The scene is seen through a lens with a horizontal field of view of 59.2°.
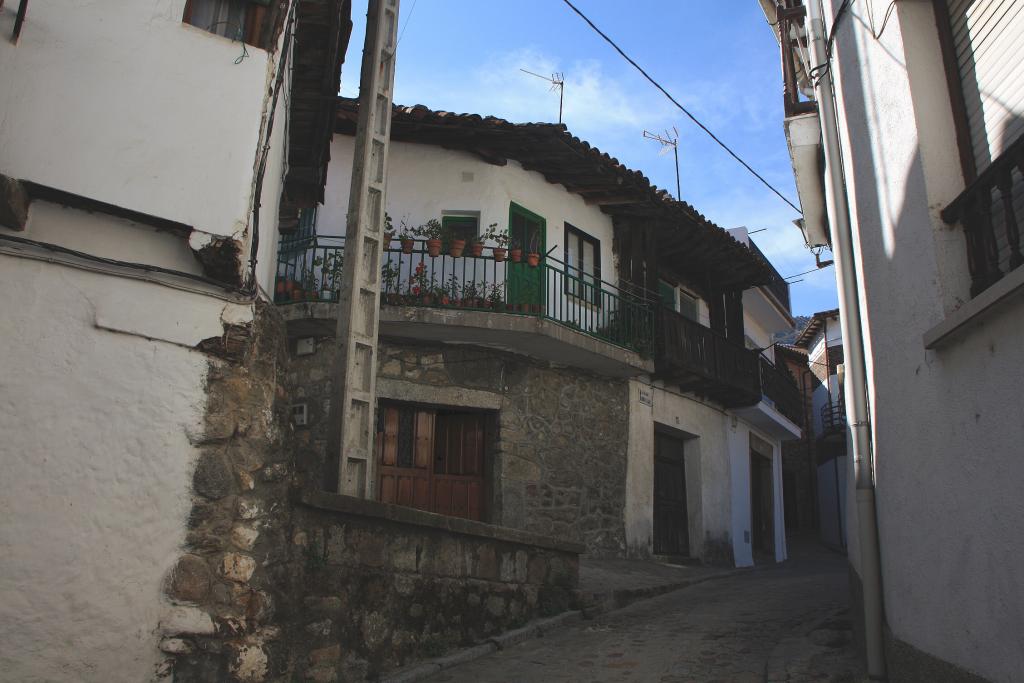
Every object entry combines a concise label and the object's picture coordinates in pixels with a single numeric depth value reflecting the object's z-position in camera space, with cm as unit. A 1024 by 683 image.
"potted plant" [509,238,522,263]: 1130
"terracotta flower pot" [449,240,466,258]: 1100
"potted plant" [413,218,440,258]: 1158
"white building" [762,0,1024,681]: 378
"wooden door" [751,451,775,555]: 1783
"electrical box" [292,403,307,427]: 939
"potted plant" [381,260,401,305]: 1068
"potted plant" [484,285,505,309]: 1102
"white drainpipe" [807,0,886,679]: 526
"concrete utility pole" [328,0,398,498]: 637
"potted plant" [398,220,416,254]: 1087
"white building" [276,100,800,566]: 1096
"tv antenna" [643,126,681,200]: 1644
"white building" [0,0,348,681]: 418
